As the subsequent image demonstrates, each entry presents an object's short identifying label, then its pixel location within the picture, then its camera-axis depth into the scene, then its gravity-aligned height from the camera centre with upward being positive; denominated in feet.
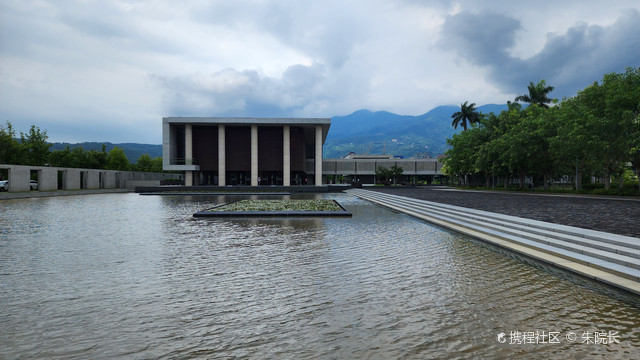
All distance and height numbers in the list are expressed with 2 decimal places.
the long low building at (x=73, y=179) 132.46 -0.02
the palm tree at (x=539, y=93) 183.80 +41.45
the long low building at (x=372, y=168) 288.51 +7.29
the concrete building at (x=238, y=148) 203.21 +16.71
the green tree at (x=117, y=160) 294.87 +14.98
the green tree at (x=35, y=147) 201.25 +17.63
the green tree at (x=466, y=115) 265.34 +44.60
